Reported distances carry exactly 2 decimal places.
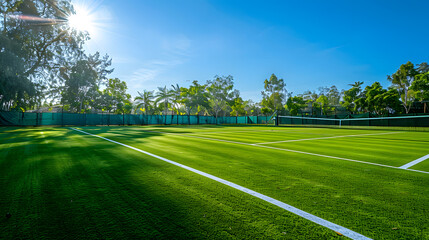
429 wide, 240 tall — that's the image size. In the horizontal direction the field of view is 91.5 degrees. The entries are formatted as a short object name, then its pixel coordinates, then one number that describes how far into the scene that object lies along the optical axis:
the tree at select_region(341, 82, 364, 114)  49.84
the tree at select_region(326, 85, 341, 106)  83.64
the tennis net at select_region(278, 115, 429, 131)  22.45
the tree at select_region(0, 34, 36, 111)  21.97
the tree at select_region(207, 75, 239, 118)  59.16
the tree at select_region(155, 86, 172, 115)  43.69
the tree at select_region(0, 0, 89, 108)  25.12
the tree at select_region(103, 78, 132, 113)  48.92
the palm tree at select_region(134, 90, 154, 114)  47.12
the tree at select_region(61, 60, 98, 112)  35.91
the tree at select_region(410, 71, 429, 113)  34.25
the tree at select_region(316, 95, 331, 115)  56.28
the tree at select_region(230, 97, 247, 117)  58.72
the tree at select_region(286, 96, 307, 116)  48.41
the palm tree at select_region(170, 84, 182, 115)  47.01
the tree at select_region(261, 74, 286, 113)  55.71
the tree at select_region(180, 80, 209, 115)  49.16
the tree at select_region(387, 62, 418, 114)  40.76
